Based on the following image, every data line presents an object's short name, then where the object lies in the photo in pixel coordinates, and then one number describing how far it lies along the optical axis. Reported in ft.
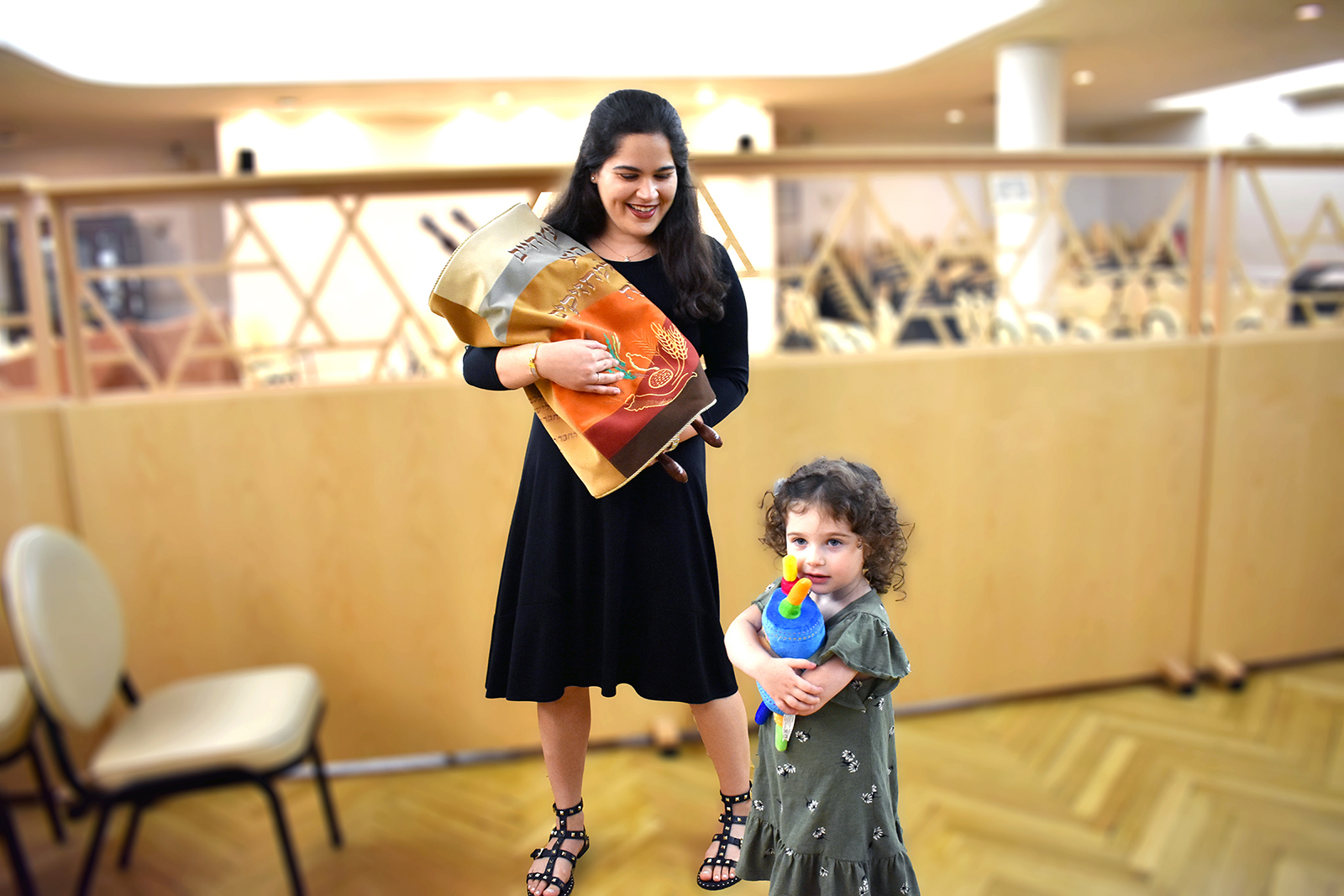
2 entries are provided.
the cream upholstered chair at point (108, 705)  7.57
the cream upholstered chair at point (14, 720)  8.68
